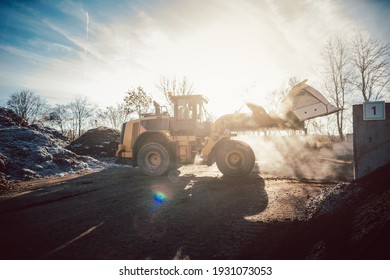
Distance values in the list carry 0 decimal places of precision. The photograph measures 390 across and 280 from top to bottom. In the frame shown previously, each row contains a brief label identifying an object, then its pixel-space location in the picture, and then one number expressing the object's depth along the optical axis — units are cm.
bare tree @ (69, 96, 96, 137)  5554
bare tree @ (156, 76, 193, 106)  2924
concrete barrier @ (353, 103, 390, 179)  407
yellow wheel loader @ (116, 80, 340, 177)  688
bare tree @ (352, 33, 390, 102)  2150
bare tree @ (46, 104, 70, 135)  5072
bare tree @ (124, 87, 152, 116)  3017
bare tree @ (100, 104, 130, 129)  5198
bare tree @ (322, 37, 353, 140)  2308
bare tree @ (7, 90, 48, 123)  4691
